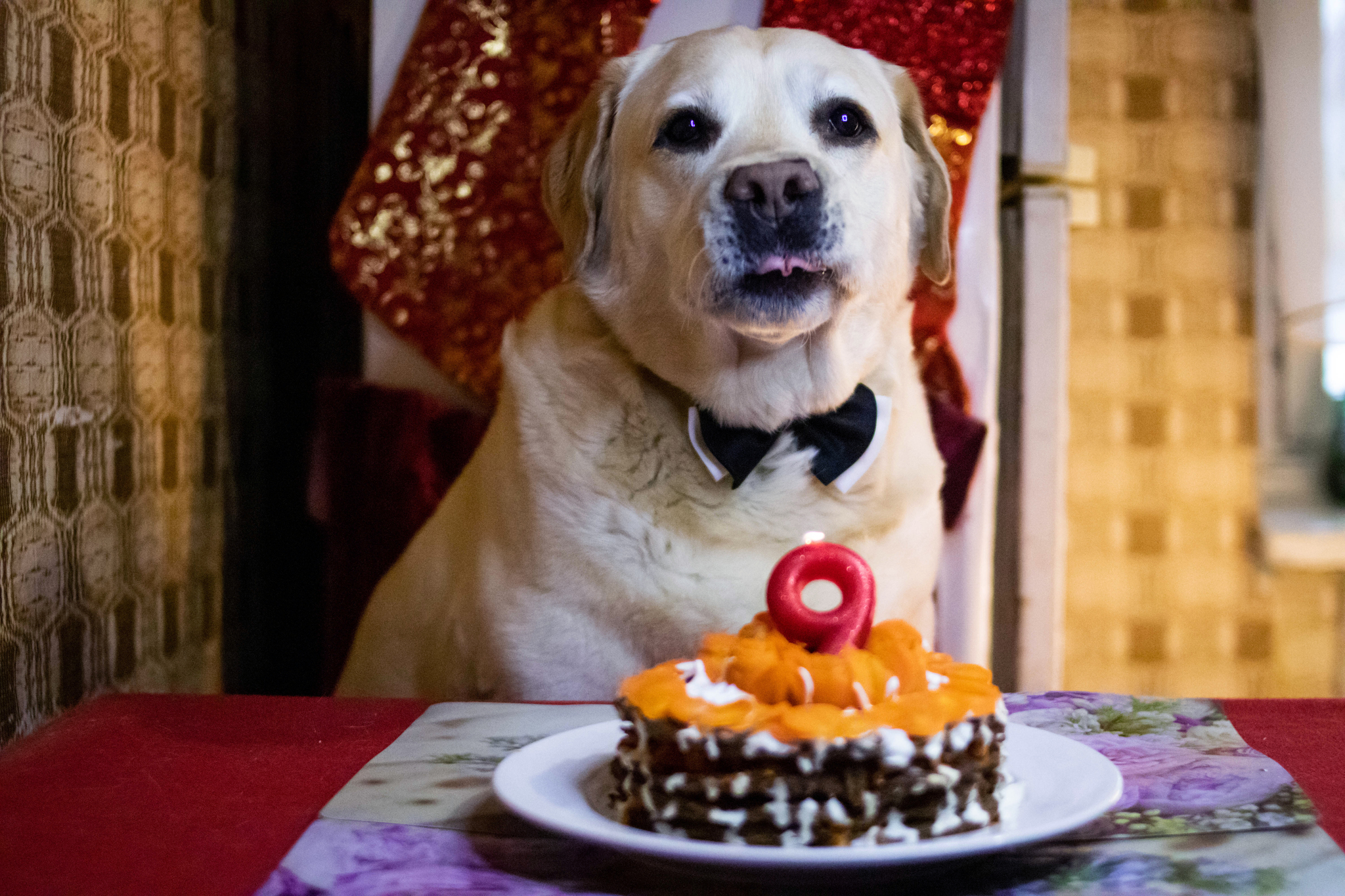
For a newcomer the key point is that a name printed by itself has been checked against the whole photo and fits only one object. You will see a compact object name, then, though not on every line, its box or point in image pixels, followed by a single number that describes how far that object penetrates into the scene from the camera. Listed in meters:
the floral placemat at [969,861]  0.49
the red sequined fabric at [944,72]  1.83
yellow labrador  1.25
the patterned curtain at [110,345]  1.21
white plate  0.46
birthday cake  0.50
